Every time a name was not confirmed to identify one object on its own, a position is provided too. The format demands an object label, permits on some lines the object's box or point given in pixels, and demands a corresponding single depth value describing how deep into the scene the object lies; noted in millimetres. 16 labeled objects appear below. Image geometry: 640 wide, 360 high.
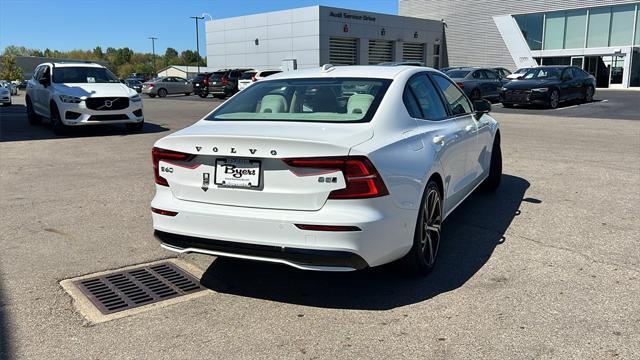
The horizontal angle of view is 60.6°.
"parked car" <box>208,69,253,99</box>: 33625
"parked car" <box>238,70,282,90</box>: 31400
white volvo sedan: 3338
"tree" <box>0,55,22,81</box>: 107500
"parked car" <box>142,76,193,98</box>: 41531
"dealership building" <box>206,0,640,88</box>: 40219
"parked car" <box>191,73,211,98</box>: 36272
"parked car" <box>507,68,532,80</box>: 23700
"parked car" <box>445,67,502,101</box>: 23516
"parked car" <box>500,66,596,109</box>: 20953
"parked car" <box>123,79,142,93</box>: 53906
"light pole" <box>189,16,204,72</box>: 71000
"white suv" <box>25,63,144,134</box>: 12805
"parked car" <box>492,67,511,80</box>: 26950
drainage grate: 3822
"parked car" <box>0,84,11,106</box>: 29609
